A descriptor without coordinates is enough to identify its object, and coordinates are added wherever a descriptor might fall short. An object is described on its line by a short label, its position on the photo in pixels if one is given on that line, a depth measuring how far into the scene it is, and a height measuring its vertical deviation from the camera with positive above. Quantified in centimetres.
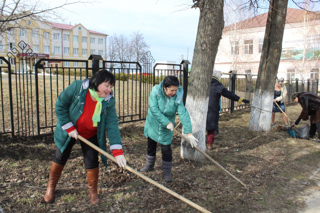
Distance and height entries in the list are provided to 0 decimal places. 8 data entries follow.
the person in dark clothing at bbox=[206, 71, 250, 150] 524 -57
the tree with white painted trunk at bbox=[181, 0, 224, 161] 417 +19
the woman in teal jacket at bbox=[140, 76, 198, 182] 336 -52
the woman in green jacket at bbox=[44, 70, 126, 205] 257 -48
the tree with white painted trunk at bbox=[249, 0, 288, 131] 659 +29
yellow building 5045 +698
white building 2208 +304
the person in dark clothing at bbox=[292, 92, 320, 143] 630 -67
